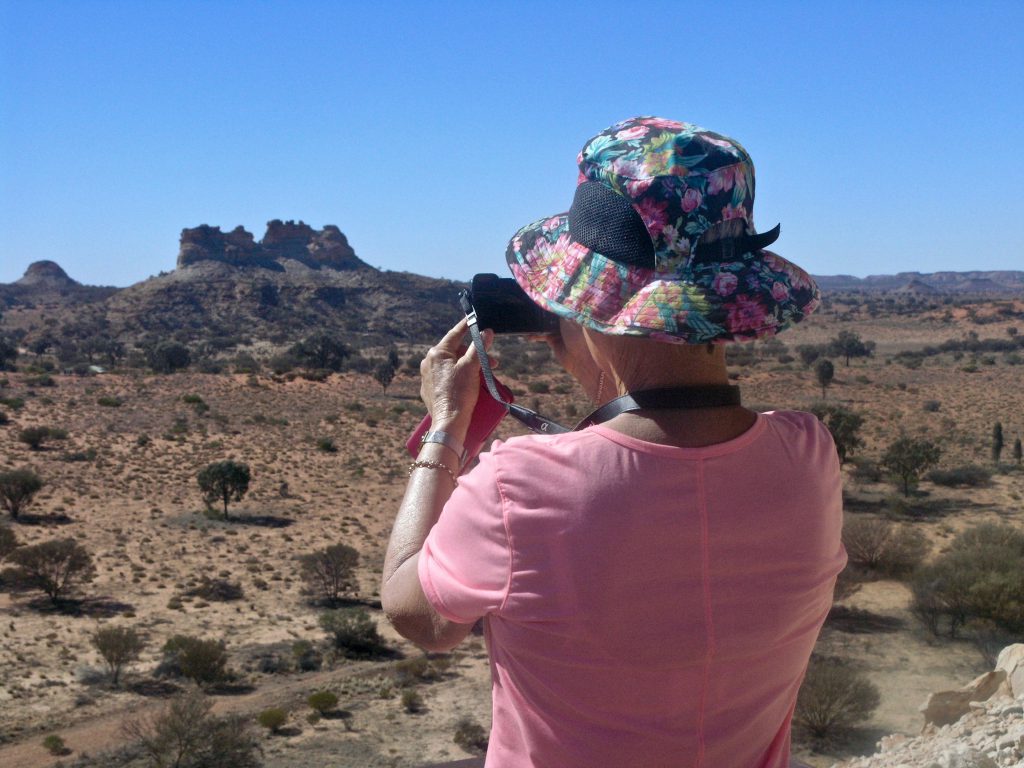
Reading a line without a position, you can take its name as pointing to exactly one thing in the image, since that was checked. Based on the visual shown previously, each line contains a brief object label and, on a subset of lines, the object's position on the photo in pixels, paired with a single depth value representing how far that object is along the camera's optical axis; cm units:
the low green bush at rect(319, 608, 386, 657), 1312
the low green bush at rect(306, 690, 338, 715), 1063
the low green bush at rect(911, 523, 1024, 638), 1168
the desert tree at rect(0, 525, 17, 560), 1655
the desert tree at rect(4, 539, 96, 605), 1500
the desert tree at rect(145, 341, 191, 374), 4494
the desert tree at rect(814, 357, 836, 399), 3734
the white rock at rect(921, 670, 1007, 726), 532
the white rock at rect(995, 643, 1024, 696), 509
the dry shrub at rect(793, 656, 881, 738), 930
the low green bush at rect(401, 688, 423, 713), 1070
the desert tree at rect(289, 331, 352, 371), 4584
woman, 123
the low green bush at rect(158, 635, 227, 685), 1180
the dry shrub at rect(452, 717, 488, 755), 957
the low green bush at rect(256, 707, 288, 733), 1028
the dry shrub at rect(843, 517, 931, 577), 1481
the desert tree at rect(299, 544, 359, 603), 1542
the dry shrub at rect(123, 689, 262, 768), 934
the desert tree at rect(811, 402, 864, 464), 2338
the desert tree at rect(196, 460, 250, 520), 2073
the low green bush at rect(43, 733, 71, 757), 956
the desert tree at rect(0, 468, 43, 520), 1969
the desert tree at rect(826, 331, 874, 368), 4941
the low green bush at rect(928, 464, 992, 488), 2131
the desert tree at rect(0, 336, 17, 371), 4349
